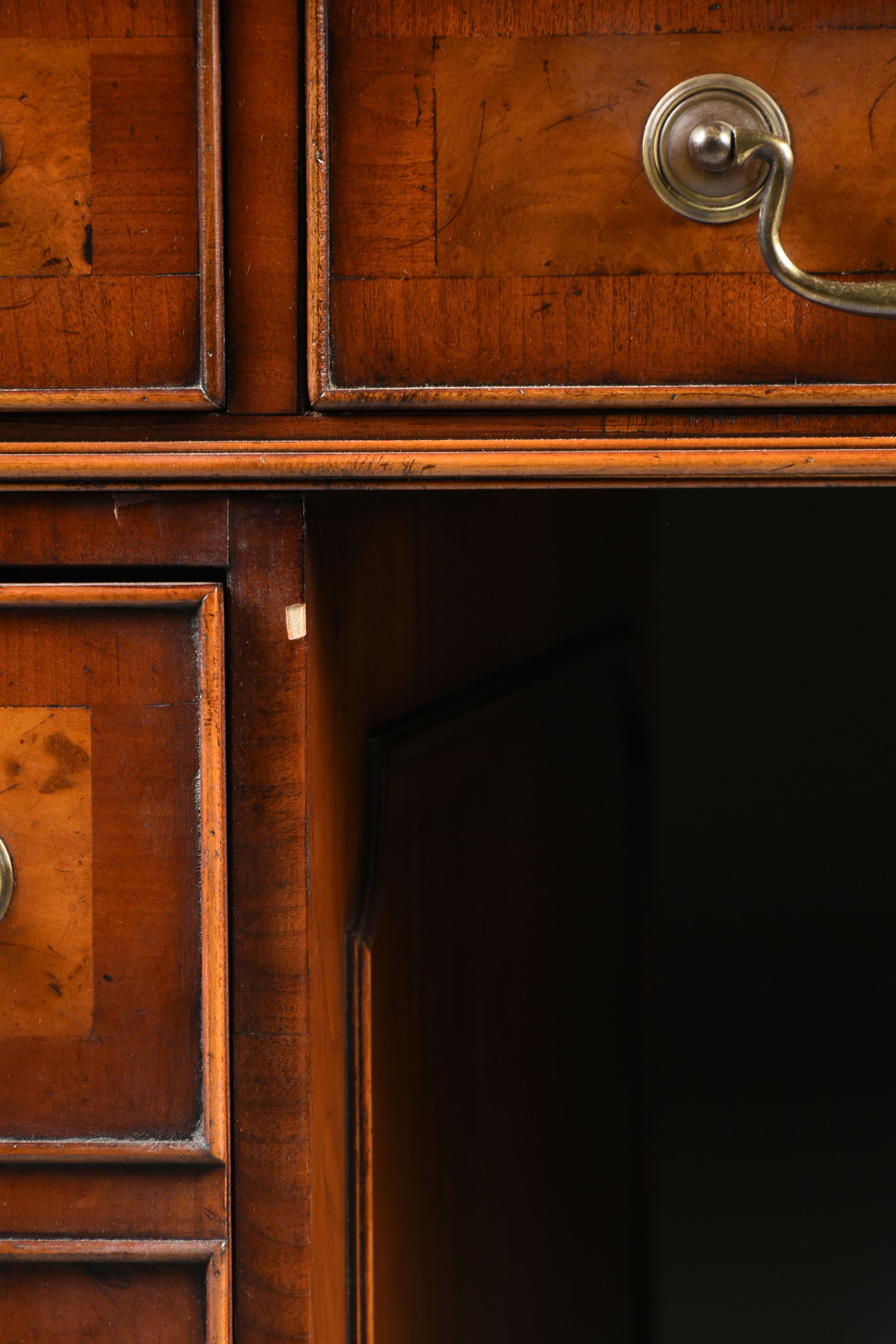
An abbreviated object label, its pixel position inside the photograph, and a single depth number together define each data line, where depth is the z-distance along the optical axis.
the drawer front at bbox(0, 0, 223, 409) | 0.71
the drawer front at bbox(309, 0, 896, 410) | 0.71
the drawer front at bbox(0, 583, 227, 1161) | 0.72
